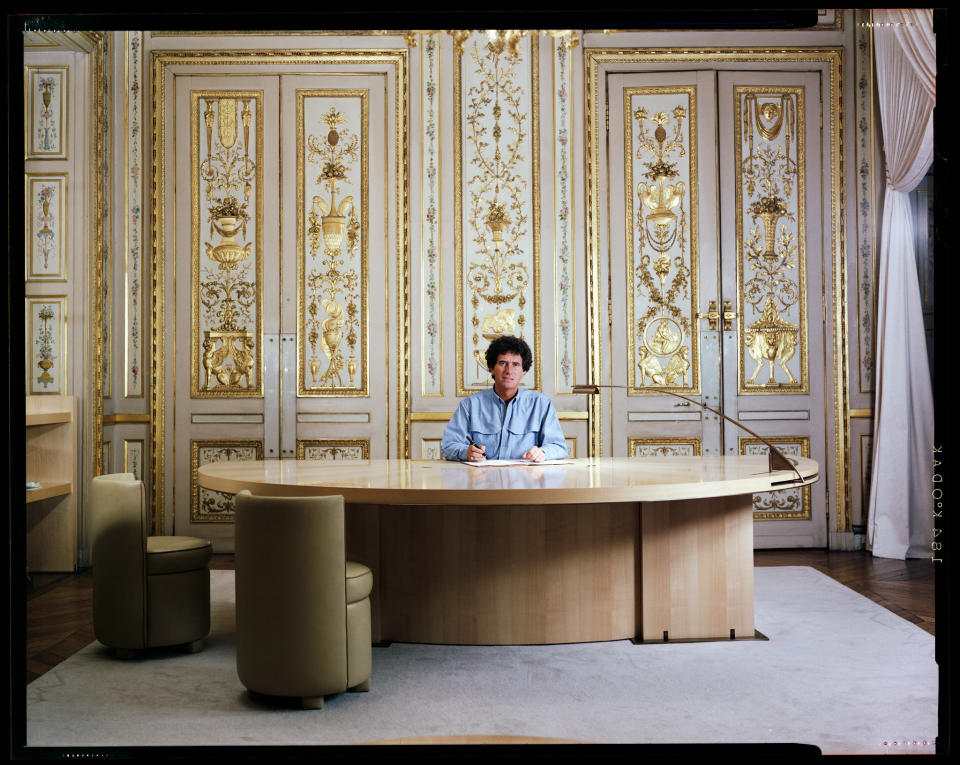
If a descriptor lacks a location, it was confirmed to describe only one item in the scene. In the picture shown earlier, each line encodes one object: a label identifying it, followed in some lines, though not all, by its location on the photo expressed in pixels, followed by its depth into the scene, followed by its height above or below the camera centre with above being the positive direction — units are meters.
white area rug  2.62 -1.06
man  4.36 -0.15
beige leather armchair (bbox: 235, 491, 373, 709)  2.80 -0.69
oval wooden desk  3.48 -0.72
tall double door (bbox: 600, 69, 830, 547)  5.93 +0.78
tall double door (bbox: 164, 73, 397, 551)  5.93 +0.70
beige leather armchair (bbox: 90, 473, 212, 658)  3.38 -0.75
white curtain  5.58 +0.02
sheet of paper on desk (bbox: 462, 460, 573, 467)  3.88 -0.35
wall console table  5.31 -0.57
